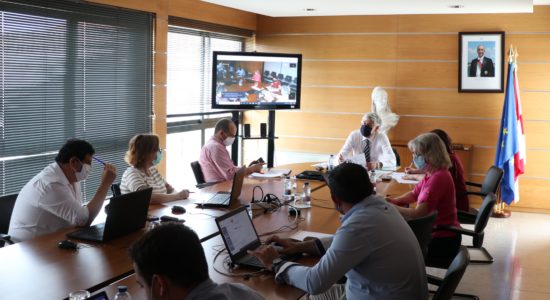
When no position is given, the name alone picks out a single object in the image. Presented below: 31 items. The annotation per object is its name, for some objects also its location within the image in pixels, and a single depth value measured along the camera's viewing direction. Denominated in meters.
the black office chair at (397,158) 7.30
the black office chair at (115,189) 4.78
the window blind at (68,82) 5.34
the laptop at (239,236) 3.15
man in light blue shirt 2.85
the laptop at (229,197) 4.62
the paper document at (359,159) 6.31
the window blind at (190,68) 7.74
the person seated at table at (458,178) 5.39
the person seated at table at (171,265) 1.79
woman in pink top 4.50
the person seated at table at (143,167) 4.65
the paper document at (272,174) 6.03
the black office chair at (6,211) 4.12
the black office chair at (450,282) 2.70
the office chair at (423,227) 3.60
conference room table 2.82
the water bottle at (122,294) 2.47
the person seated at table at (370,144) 7.01
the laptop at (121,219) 3.51
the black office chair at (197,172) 6.04
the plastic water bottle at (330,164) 6.48
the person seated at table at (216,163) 6.14
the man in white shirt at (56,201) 3.87
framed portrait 8.34
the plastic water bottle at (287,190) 4.99
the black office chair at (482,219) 4.75
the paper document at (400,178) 5.88
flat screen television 7.74
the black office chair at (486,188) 5.50
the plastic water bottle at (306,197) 4.83
